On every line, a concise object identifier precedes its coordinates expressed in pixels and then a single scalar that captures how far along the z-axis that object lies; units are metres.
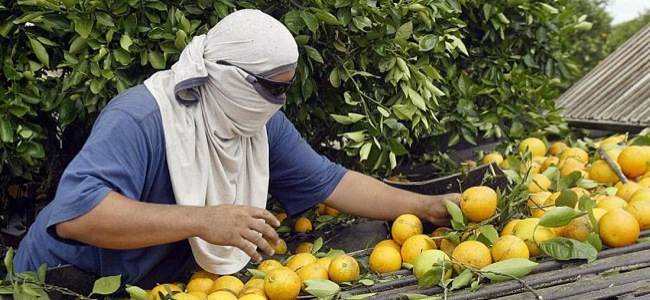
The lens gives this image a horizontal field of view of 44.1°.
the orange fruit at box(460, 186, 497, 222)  2.74
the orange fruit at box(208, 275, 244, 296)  2.52
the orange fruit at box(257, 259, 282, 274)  2.66
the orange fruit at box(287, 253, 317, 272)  2.69
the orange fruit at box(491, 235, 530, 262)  2.46
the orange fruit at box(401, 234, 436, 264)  2.67
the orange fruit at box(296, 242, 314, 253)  3.03
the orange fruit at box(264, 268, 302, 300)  2.42
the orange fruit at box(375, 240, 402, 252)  2.78
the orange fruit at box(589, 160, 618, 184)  3.37
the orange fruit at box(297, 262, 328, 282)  2.54
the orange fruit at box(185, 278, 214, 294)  2.59
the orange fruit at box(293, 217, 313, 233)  3.35
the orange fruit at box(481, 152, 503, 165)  3.92
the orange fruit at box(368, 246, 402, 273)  2.67
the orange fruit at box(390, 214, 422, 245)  2.81
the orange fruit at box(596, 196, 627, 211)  2.79
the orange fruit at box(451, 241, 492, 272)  2.46
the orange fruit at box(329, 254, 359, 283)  2.54
